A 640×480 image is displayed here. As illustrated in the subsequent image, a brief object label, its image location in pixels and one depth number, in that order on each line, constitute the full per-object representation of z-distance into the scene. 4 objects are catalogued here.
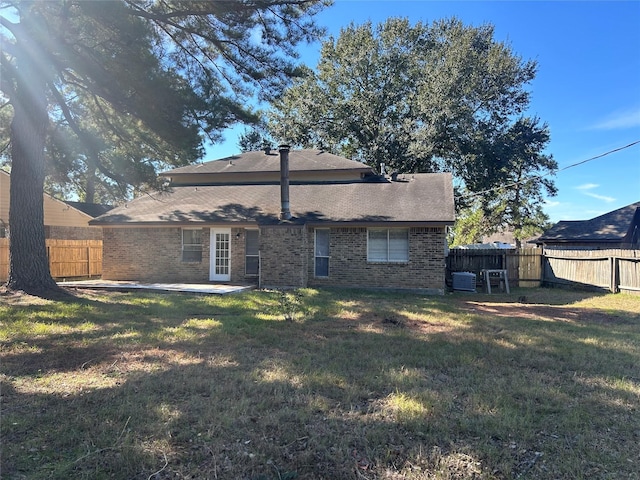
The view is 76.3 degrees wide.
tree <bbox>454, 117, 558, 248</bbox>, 25.05
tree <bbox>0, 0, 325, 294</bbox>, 9.16
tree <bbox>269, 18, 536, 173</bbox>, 24.95
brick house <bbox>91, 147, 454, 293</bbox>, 13.50
